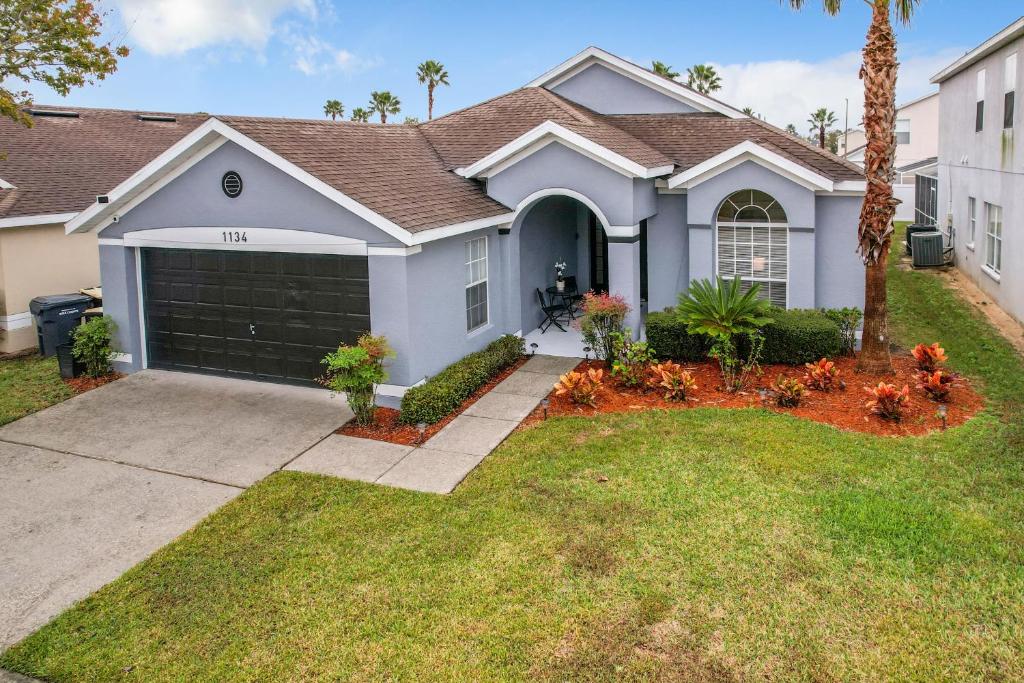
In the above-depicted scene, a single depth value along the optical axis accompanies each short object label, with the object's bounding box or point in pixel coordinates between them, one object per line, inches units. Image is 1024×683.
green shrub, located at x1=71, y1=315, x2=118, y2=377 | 573.8
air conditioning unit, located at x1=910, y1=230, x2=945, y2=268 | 1009.5
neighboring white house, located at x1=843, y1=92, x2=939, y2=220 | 1827.0
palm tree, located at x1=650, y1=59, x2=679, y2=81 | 1542.8
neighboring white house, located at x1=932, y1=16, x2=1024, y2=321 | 707.4
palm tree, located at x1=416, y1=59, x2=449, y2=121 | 2285.9
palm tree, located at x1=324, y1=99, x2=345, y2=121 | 2511.1
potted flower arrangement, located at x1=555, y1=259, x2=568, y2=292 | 703.7
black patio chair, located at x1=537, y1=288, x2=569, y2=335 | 678.5
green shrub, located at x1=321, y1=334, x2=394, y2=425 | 456.1
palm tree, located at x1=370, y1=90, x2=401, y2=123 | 2345.0
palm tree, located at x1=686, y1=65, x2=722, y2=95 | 1859.0
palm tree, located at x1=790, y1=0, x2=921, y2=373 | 502.0
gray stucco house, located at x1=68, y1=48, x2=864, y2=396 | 505.7
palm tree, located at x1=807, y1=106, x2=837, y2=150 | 3095.5
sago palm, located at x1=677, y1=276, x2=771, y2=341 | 524.4
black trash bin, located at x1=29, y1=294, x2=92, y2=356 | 645.9
